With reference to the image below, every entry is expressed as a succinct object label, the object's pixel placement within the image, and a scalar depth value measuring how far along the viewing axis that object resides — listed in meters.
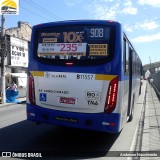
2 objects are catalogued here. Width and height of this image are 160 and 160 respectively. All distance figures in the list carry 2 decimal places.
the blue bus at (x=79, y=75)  7.54
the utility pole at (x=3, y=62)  22.61
